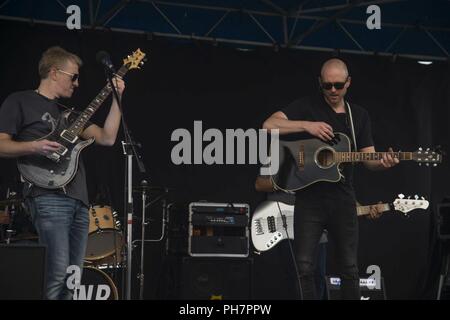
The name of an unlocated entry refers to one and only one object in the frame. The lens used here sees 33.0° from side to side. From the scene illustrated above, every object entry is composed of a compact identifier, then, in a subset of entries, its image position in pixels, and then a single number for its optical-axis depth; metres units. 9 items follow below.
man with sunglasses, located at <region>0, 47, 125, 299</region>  5.11
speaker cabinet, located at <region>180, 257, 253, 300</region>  6.81
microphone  5.12
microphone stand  5.28
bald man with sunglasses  5.41
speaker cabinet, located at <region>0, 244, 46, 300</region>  4.60
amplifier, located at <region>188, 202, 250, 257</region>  6.96
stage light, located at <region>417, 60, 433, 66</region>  8.23
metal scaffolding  7.37
